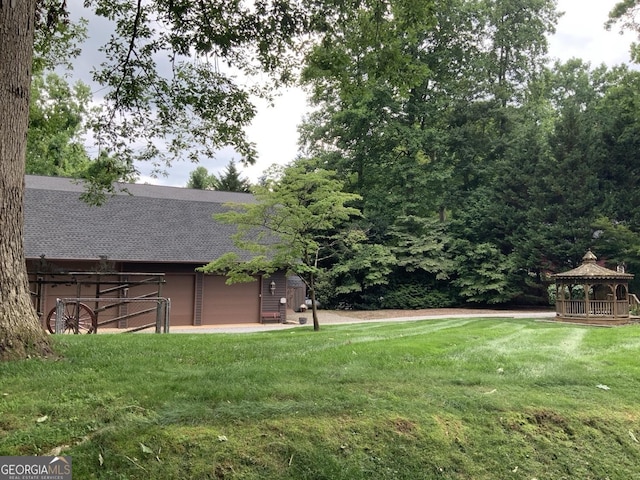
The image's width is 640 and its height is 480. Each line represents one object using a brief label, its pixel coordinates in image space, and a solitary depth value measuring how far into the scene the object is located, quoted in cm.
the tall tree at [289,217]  1386
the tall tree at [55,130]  1194
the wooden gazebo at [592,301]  1791
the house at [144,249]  1795
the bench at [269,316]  2105
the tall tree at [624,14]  2234
